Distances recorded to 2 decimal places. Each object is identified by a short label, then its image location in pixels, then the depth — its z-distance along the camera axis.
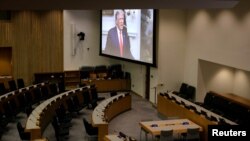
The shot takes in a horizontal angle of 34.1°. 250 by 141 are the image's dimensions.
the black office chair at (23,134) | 12.30
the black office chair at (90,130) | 13.32
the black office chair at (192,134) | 13.12
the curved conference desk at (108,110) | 13.08
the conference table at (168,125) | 12.98
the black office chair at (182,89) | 19.22
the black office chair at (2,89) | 18.95
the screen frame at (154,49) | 18.80
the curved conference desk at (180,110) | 13.58
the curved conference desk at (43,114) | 12.03
